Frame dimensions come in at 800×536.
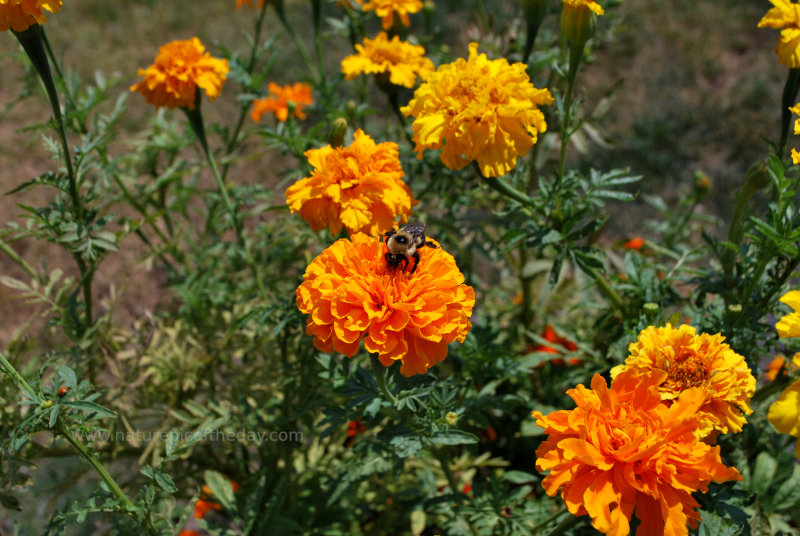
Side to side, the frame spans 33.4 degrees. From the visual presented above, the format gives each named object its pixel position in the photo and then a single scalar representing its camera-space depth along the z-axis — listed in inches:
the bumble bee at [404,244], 21.9
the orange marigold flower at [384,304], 21.3
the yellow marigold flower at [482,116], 23.5
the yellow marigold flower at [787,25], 23.9
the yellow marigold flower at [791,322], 20.4
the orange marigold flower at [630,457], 20.4
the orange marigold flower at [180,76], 26.7
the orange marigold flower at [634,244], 32.1
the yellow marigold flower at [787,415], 20.0
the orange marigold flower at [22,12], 23.1
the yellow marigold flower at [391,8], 28.8
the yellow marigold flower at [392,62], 27.3
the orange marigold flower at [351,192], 23.5
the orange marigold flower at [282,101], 32.1
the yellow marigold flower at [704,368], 21.4
